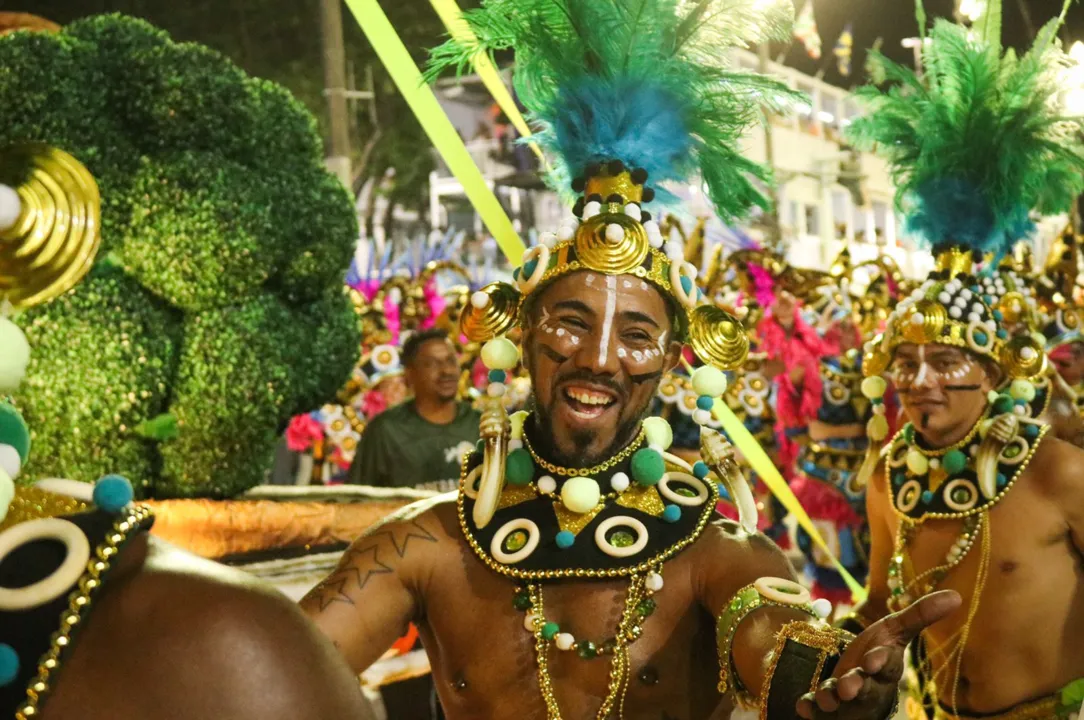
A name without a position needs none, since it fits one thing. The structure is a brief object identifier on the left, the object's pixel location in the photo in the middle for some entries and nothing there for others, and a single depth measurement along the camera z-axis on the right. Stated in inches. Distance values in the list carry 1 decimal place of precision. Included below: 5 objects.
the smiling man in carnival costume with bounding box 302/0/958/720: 79.4
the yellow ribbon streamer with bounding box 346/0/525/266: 93.0
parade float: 122.3
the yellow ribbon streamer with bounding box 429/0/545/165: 96.6
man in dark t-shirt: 208.2
